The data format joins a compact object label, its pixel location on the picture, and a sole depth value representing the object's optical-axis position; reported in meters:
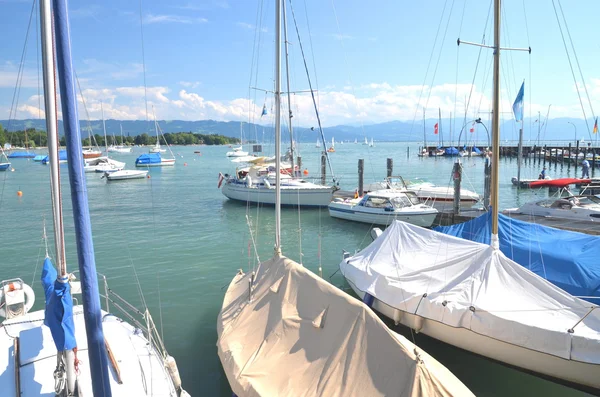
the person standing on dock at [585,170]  42.72
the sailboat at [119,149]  126.62
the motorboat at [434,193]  30.31
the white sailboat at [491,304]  8.39
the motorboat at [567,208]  22.52
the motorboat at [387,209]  25.06
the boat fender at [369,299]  11.72
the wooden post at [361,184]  33.03
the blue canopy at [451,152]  95.31
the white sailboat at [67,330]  4.88
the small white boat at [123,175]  55.06
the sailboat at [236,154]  117.89
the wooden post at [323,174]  37.42
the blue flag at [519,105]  34.47
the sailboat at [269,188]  32.44
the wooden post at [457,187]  25.81
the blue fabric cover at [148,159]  78.50
